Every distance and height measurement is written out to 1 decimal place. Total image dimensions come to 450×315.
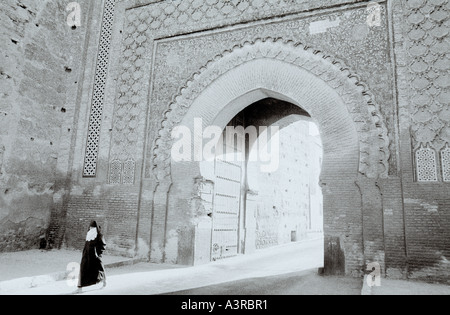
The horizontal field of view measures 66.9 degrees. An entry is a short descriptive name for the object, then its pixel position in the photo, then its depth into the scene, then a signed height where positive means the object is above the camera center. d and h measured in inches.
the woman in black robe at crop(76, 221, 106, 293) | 153.0 -21.2
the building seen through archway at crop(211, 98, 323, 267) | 277.0 +37.3
